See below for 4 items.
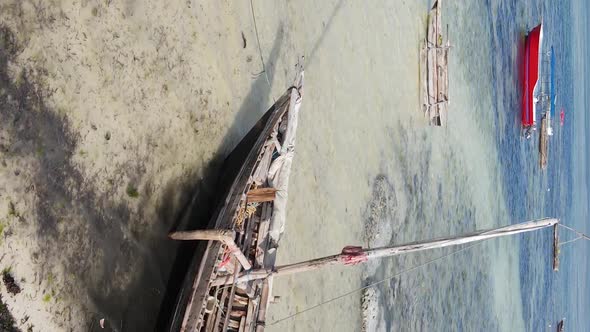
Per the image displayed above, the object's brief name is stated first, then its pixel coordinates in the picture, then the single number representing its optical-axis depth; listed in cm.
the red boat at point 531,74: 1886
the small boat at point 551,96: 2014
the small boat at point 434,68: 1391
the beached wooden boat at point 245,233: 647
